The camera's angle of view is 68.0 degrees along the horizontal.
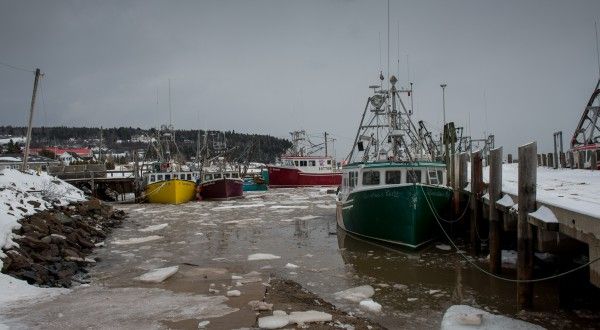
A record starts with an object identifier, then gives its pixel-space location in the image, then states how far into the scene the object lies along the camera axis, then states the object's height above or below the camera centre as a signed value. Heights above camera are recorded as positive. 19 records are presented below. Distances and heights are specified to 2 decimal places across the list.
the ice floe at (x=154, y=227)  17.90 -2.39
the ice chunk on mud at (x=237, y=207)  26.18 -2.26
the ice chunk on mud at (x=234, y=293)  7.86 -2.21
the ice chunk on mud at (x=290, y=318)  6.29 -2.19
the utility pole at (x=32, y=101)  23.51 +3.61
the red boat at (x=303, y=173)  47.88 -0.39
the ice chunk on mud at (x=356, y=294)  8.31 -2.40
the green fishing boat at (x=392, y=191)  12.41 -0.63
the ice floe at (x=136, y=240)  14.89 -2.43
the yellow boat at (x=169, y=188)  29.94 -1.28
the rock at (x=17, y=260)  8.62 -1.80
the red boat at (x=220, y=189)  32.62 -1.44
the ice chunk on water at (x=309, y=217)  21.01 -2.29
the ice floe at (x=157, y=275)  9.22 -2.25
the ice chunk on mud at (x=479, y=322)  6.48 -2.29
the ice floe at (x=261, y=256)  12.04 -2.40
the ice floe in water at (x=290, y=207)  25.97 -2.20
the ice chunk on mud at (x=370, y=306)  7.59 -2.39
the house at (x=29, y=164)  44.62 +0.83
